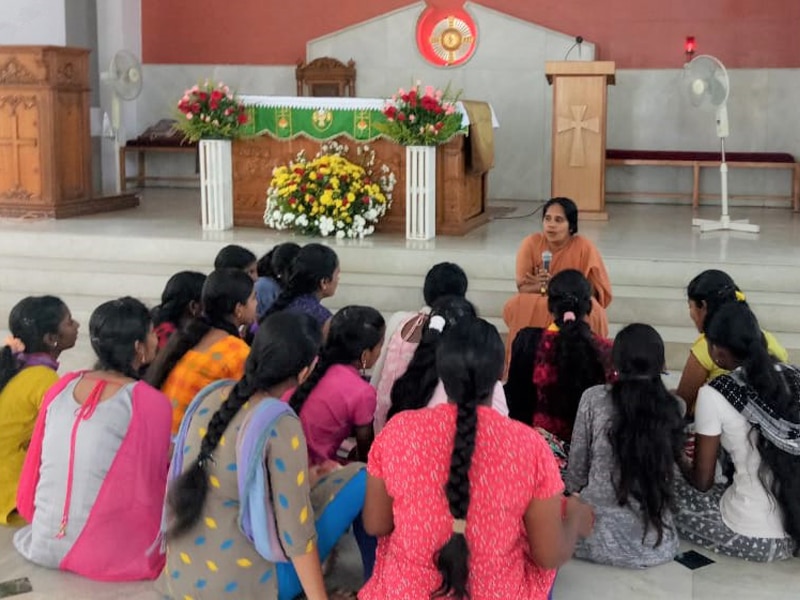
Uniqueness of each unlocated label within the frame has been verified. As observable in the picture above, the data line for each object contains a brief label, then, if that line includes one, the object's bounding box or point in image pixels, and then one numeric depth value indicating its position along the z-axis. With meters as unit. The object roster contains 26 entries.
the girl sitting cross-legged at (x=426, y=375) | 3.40
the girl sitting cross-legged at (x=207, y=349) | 3.58
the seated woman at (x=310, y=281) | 4.25
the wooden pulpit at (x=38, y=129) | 8.57
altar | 7.83
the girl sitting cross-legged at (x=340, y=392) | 3.32
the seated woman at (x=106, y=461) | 3.18
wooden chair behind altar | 11.23
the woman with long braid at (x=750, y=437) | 3.27
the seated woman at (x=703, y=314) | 3.82
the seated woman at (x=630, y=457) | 3.23
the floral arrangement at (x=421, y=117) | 7.30
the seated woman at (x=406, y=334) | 3.75
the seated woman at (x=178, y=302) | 4.02
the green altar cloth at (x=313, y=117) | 7.81
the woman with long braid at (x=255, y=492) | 2.72
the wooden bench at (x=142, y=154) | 11.29
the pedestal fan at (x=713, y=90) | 8.34
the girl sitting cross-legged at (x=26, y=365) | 3.59
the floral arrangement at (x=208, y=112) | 7.76
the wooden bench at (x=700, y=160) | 10.05
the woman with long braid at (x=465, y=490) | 2.42
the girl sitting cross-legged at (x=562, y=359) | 3.80
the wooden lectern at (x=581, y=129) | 9.08
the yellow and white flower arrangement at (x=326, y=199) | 7.53
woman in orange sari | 5.20
